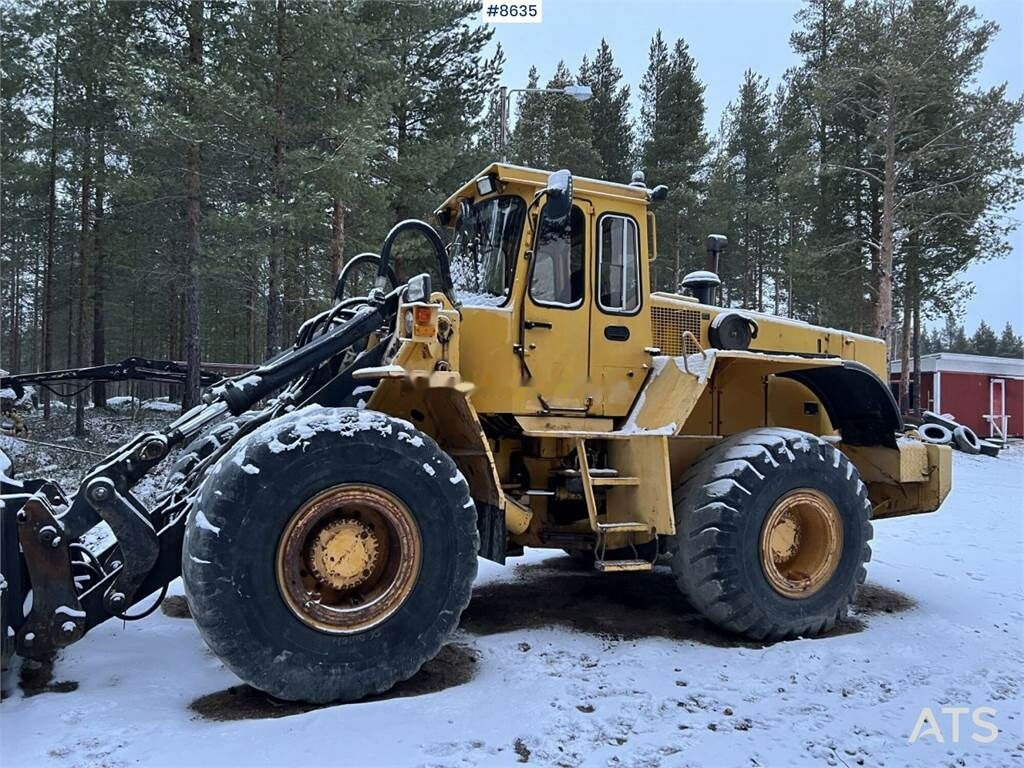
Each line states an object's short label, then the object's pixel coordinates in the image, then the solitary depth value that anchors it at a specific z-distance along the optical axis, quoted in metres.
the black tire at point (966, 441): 6.52
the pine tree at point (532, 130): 24.31
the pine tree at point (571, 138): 22.80
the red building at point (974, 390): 28.66
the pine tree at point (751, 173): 28.91
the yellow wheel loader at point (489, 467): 3.67
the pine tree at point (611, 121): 26.83
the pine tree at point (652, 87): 26.73
